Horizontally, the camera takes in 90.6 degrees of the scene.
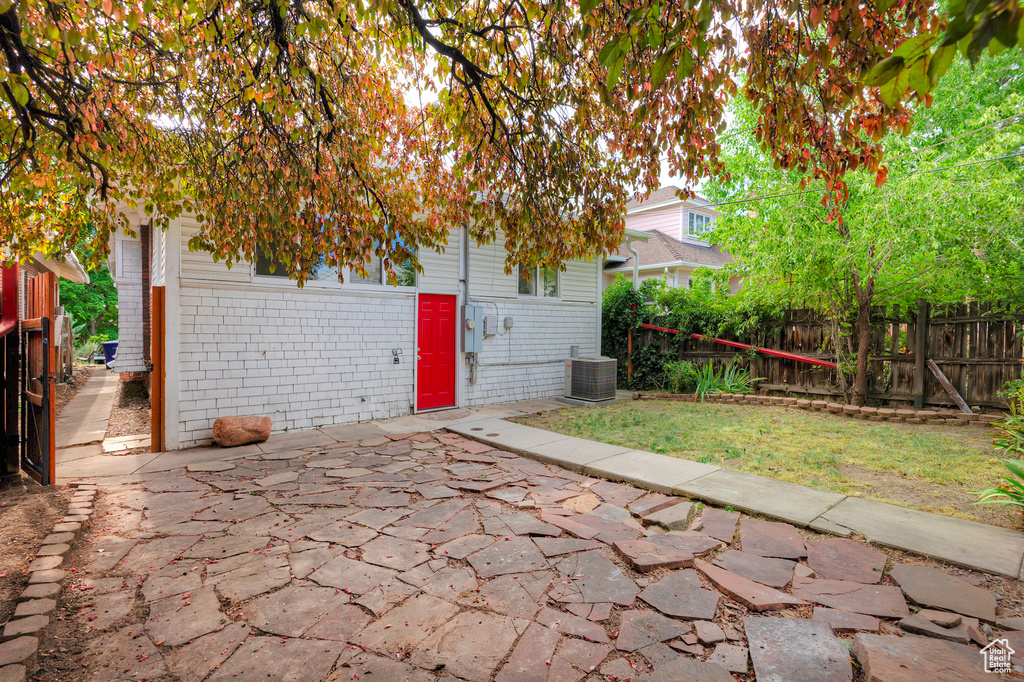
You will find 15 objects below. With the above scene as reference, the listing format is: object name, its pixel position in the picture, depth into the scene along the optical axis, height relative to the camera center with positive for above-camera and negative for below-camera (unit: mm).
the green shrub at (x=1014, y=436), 4859 -973
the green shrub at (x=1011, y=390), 6363 -709
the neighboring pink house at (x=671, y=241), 18297 +3628
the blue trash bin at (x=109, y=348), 16848 -732
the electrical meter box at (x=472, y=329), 9445 +36
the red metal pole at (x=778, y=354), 9312 -384
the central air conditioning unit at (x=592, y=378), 10391 -962
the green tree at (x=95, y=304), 22844 +1055
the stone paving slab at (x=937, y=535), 3229 -1416
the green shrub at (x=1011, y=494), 3834 -1225
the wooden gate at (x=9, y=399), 4933 -721
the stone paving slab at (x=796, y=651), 2215 -1487
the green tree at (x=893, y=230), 6848 +1569
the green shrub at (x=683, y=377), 10844 -956
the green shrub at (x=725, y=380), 10273 -967
